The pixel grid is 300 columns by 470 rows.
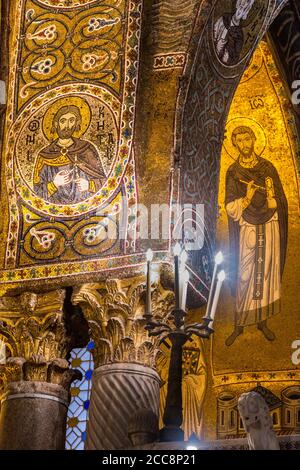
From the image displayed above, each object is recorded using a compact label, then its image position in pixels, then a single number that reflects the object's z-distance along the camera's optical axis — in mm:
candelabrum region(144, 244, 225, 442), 7047
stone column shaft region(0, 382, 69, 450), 8344
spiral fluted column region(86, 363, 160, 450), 7992
